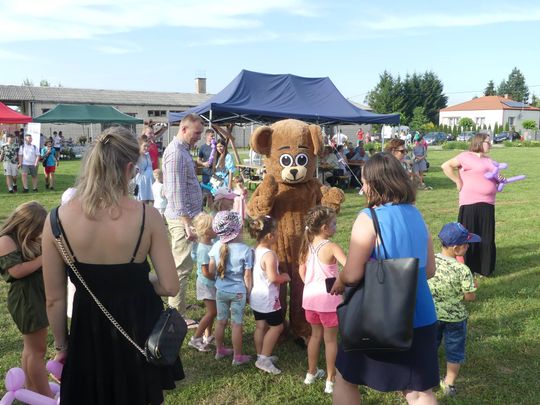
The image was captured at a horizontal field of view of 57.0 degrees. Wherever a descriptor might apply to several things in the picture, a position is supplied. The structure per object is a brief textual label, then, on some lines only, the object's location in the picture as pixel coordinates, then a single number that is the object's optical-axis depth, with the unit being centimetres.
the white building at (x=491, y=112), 7556
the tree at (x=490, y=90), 10338
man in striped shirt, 438
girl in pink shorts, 354
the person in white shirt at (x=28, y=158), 1416
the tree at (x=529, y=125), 6147
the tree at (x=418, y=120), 5738
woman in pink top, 601
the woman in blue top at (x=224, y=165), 998
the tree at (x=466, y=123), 6406
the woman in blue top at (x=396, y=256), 247
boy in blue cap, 352
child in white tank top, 382
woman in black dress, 218
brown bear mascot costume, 446
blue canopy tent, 1323
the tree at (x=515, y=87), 10994
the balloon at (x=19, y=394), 305
